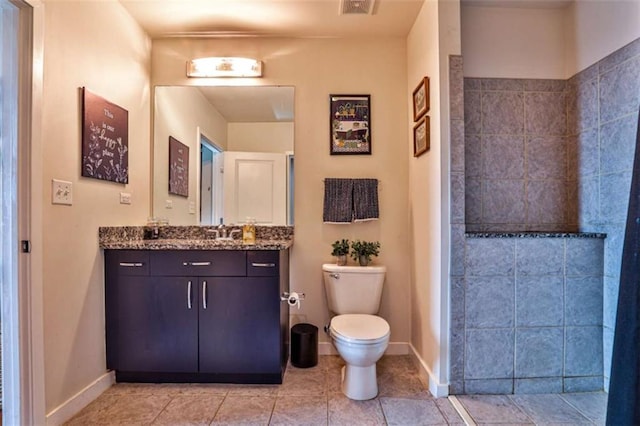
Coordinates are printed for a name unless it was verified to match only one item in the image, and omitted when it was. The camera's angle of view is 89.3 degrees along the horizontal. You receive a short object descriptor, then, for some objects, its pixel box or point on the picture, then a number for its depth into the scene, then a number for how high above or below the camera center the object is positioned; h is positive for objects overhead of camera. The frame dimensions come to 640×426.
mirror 2.47 +0.44
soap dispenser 2.30 -0.15
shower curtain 1.30 -0.50
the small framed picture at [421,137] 2.02 +0.49
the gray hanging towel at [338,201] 2.39 +0.08
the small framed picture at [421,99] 2.01 +0.74
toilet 1.75 -0.66
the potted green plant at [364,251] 2.32 -0.28
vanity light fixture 2.40 +1.09
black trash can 2.20 -0.93
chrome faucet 2.46 -0.14
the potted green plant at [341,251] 2.33 -0.28
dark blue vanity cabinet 1.93 -0.59
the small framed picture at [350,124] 2.45 +0.67
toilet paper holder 2.10 -0.56
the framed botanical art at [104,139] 1.78 +0.44
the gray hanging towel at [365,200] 2.40 +0.09
